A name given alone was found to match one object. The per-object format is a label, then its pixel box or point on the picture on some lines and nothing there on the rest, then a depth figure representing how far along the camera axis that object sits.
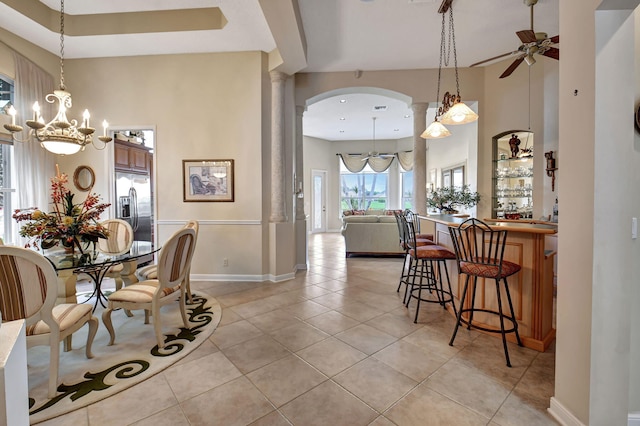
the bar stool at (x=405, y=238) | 3.37
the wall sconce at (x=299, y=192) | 5.00
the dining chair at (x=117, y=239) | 3.33
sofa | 5.98
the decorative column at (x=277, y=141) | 4.32
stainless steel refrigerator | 4.80
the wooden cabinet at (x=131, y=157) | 4.88
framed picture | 4.33
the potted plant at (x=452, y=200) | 4.95
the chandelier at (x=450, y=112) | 2.99
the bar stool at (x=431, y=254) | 2.91
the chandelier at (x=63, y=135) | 2.69
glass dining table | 2.35
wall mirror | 4.33
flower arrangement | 2.45
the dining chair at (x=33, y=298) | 1.66
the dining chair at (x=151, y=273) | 3.13
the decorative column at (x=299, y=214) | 5.01
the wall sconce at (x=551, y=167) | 4.14
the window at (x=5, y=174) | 3.52
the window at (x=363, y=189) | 10.75
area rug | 1.82
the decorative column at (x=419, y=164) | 4.99
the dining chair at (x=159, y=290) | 2.41
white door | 10.31
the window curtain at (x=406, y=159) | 9.81
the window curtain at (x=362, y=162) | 10.34
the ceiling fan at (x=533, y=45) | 2.77
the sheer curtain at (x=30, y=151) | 3.60
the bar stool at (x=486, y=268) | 2.20
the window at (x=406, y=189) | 10.26
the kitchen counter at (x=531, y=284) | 2.35
